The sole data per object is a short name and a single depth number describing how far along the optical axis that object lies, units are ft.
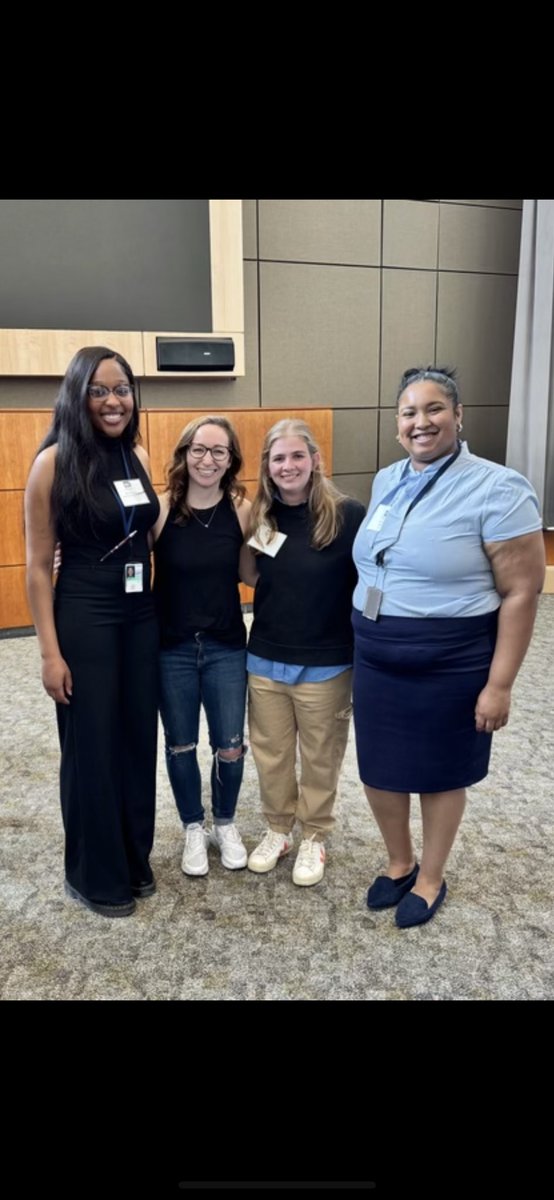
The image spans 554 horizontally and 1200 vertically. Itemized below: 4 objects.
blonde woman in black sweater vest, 6.66
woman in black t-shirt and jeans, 6.75
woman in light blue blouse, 5.55
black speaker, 15.66
